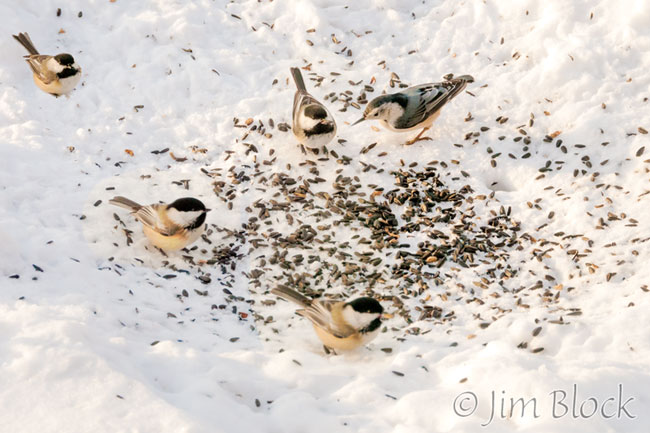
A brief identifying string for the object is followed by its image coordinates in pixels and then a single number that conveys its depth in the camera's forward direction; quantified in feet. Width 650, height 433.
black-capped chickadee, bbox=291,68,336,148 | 44.34
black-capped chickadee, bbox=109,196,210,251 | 37.83
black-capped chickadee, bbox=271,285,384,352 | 31.89
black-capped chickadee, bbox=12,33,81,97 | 47.65
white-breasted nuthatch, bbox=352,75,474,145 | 44.93
